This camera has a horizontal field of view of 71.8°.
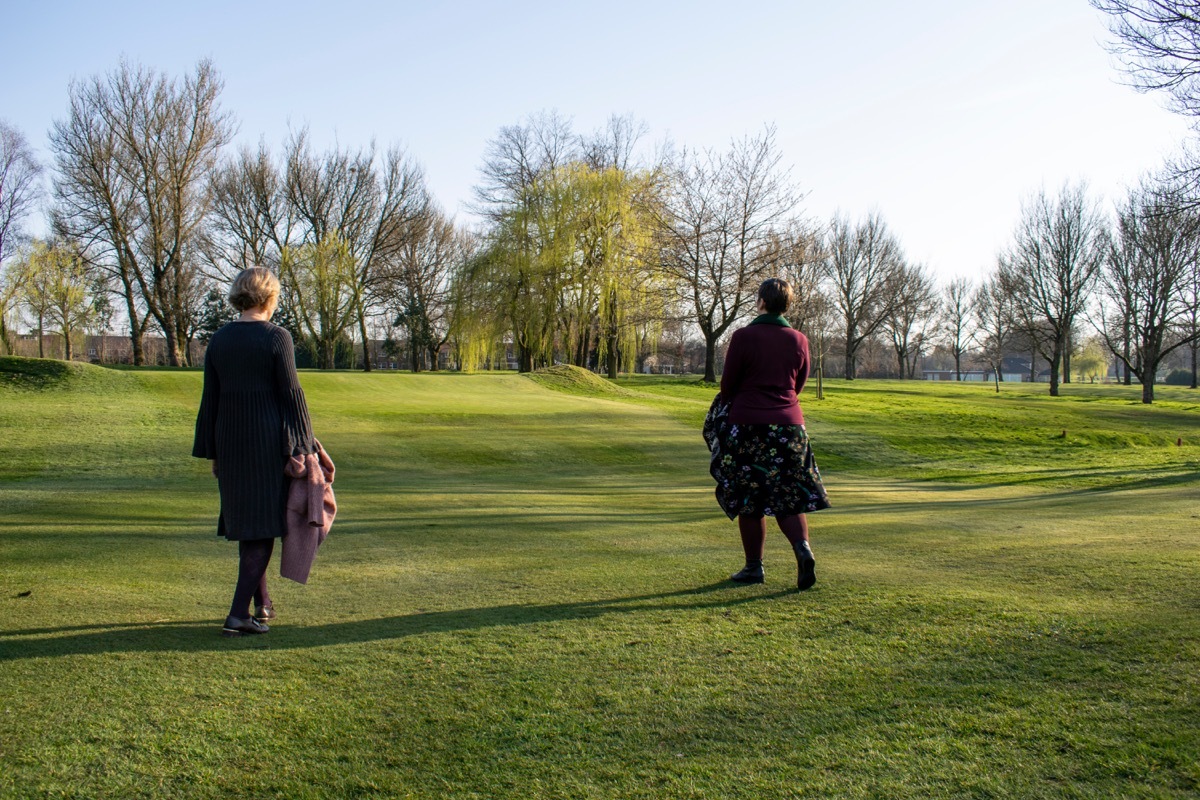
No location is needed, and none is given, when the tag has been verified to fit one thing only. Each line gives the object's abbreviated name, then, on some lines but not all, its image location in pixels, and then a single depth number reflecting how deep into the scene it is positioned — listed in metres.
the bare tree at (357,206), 54.09
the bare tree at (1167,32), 17.00
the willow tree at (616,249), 42.22
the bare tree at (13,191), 48.88
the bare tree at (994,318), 58.12
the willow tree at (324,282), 47.50
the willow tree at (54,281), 49.69
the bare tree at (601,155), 56.56
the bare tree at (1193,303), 43.96
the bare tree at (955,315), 88.44
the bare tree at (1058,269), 50.38
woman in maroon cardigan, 5.56
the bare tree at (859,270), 72.31
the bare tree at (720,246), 43.22
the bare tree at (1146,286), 40.28
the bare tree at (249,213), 53.72
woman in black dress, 4.53
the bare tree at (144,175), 42.03
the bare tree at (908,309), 73.44
